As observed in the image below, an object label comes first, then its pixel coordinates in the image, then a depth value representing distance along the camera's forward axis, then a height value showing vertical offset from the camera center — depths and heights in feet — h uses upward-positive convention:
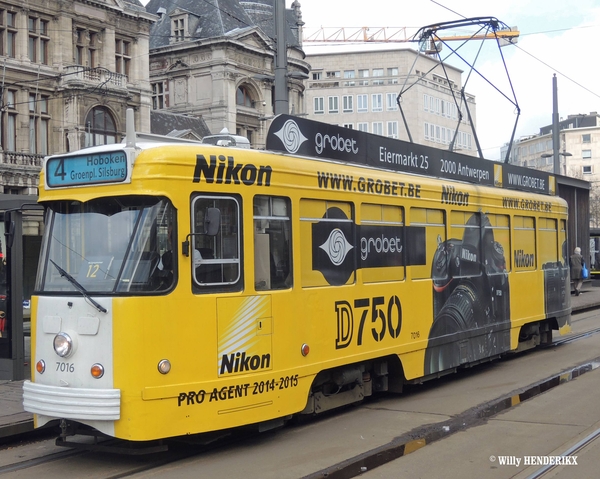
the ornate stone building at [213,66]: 169.68 +44.43
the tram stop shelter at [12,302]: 35.47 -1.28
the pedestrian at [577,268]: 91.66 -0.72
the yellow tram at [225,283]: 21.71 -0.45
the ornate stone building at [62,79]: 119.44 +30.83
